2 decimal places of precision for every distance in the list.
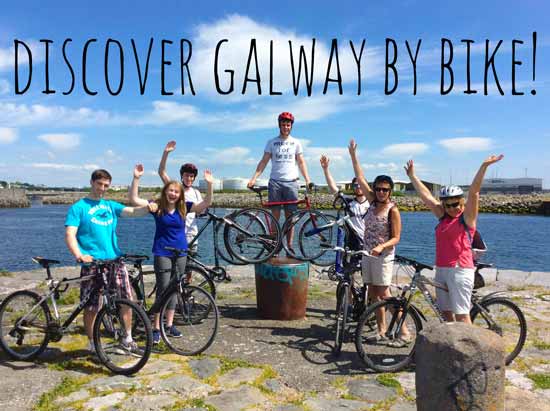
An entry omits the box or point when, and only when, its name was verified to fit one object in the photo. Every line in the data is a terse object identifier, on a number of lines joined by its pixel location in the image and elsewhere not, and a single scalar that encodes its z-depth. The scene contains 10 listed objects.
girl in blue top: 6.43
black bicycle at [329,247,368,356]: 6.27
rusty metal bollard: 7.89
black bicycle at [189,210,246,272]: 8.01
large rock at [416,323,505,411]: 3.88
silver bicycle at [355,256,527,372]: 5.82
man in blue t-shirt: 5.54
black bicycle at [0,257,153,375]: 5.68
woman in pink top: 5.41
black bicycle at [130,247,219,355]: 6.34
